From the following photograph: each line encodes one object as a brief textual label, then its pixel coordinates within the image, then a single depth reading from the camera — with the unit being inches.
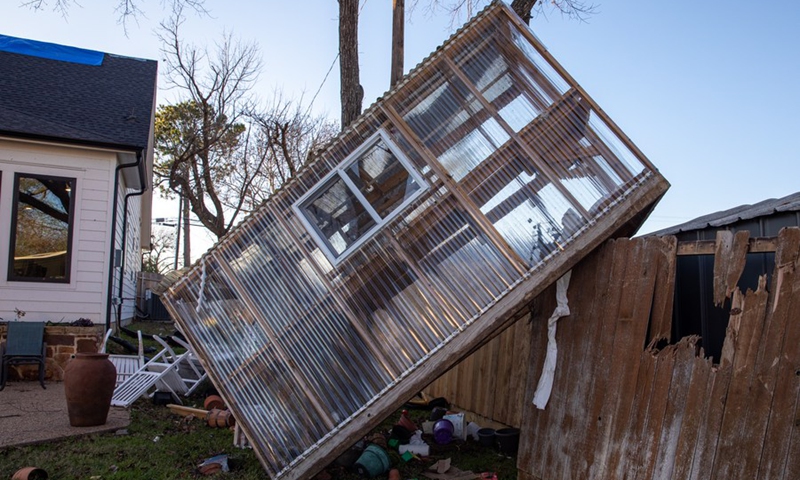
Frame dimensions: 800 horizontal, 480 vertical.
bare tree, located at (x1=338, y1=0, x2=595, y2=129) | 383.6
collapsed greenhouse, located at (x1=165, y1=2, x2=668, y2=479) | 173.3
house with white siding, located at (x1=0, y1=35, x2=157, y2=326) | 374.0
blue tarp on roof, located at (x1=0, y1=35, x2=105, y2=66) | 527.2
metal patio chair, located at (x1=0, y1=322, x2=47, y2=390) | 326.3
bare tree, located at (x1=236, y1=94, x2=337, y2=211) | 882.8
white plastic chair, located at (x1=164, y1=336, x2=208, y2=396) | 329.8
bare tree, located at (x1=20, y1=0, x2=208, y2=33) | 462.6
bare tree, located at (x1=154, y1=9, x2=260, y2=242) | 799.1
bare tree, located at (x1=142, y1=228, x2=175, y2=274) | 1559.4
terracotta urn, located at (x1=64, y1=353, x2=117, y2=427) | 237.3
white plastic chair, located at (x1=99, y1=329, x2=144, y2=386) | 334.0
